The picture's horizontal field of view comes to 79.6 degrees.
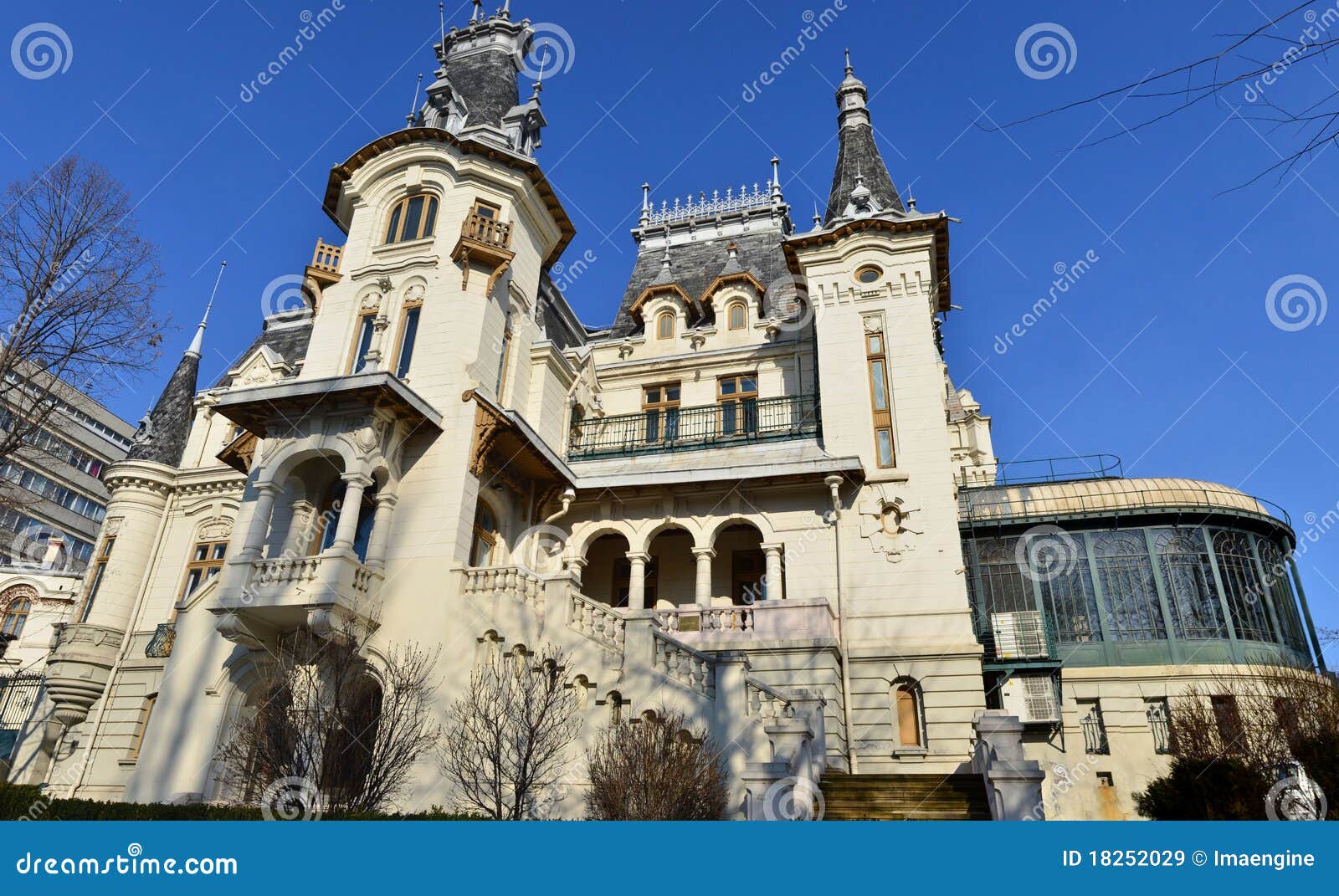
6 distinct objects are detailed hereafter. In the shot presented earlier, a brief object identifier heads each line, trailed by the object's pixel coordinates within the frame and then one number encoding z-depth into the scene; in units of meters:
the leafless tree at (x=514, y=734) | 12.34
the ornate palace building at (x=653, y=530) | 16.48
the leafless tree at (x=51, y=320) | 14.69
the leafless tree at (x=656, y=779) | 10.63
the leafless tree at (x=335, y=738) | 11.55
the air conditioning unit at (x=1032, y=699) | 19.27
